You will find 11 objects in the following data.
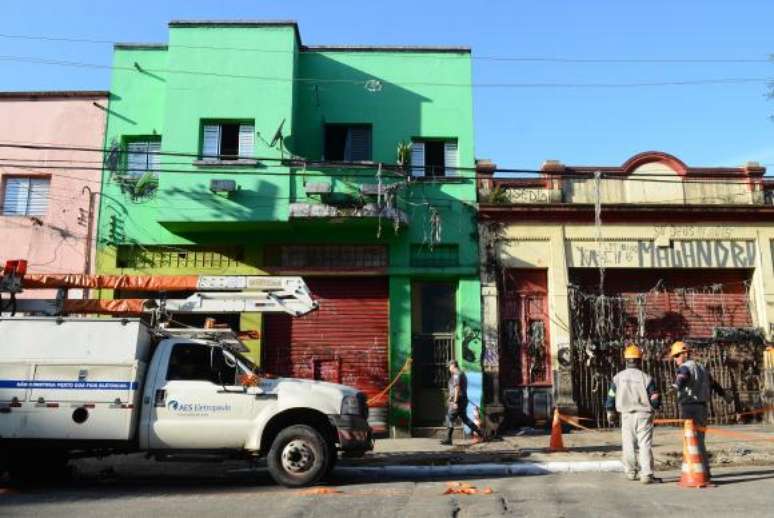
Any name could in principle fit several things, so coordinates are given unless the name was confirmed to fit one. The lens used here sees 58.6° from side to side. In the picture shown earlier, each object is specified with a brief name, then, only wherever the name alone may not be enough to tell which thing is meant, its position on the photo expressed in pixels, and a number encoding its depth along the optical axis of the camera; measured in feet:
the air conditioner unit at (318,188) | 50.16
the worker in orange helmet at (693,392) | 31.65
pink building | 53.36
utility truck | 30.30
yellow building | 53.31
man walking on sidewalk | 45.03
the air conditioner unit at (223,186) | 50.01
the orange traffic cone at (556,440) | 40.91
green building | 51.37
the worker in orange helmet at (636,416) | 30.30
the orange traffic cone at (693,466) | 28.63
